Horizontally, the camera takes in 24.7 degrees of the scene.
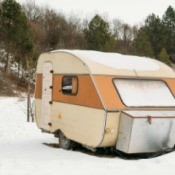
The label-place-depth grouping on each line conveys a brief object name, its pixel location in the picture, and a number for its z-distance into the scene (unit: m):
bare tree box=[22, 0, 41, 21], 66.54
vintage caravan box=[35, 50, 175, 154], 8.95
